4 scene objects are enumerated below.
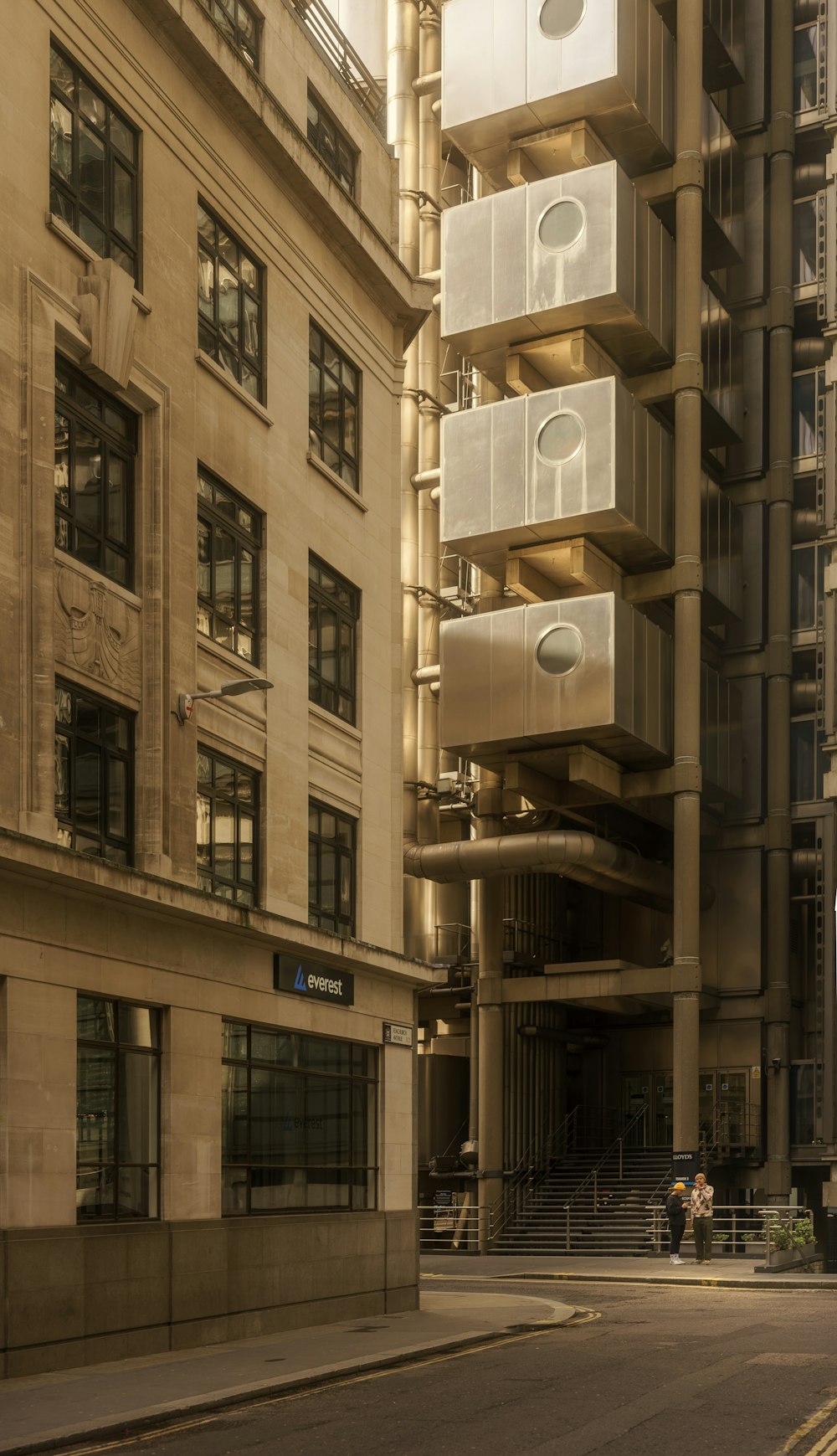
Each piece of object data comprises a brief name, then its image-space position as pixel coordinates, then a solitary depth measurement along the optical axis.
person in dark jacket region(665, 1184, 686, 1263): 36.62
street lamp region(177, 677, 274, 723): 20.73
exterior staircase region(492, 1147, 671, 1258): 45.25
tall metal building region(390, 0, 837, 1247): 46.31
